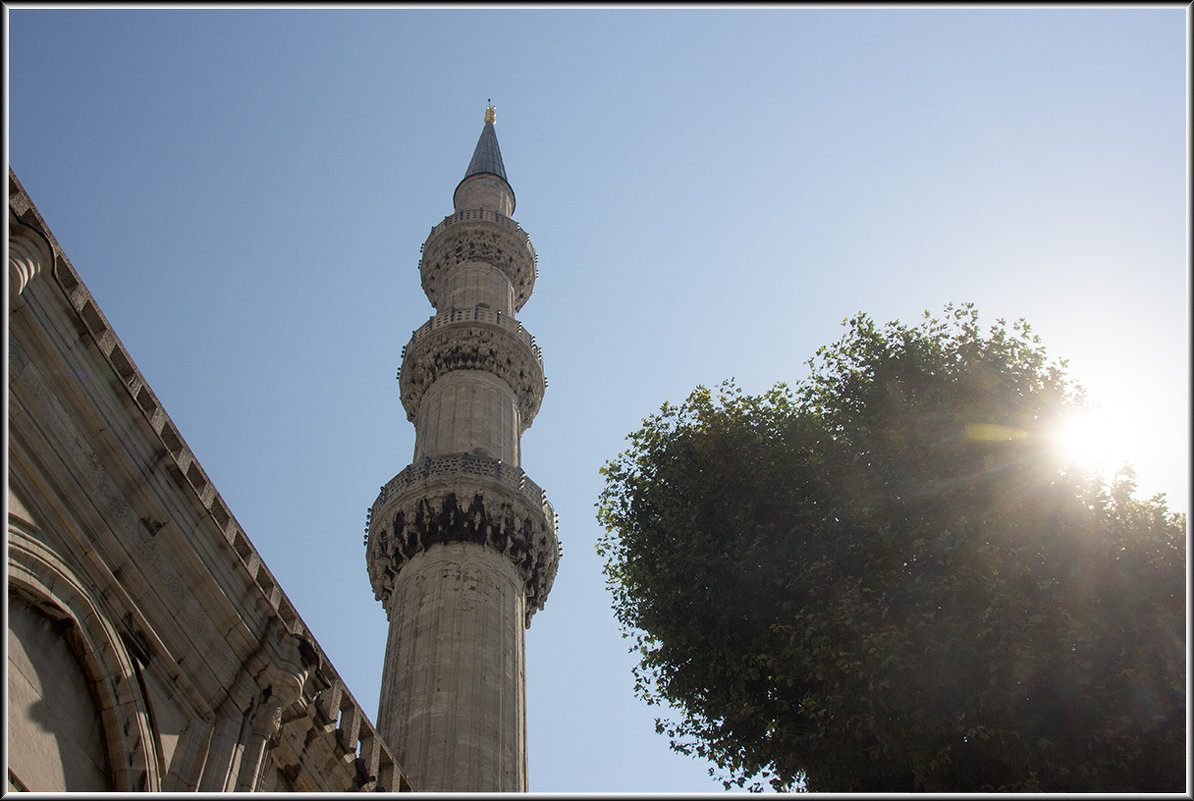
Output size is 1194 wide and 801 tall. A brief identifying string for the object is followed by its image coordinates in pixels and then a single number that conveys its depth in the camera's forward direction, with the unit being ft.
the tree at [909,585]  41.29
